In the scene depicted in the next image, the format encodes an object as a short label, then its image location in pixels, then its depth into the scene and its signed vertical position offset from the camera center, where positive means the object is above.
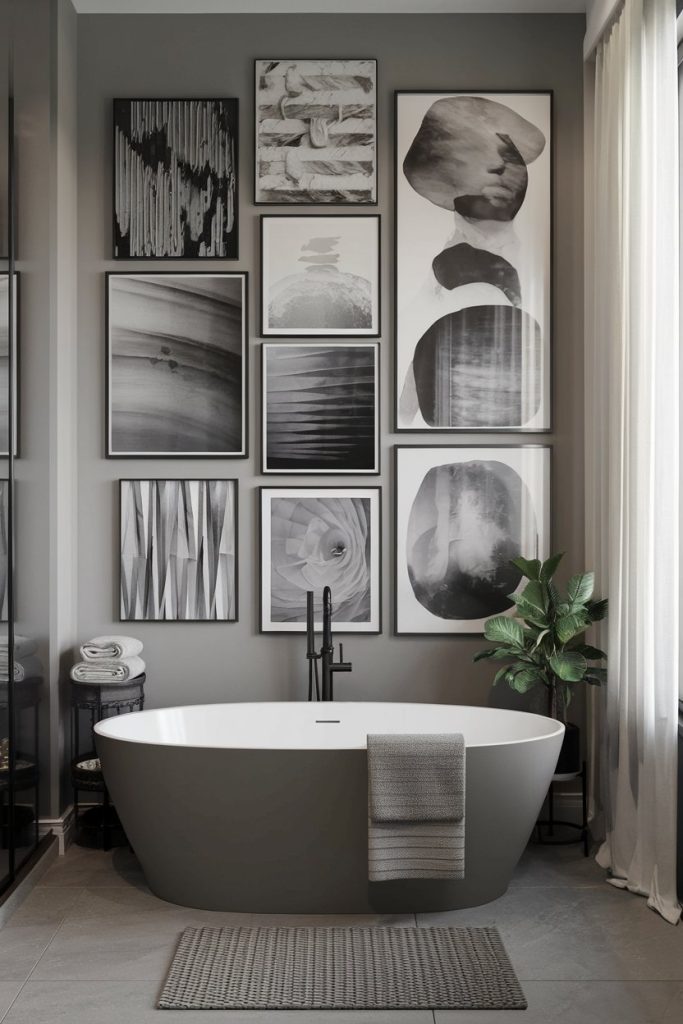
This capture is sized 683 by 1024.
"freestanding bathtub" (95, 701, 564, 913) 2.98 -0.99
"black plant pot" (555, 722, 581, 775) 3.64 -0.94
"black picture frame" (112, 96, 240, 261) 3.99 +1.44
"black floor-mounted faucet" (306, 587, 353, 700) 3.80 -0.56
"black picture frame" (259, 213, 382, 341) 4.00 +0.90
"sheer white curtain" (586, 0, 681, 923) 3.08 +0.23
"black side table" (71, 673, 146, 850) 3.66 -1.00
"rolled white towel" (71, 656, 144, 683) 3.70 -0.64
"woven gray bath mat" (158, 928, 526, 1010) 2.57 -1.30
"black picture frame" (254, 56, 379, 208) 3.99 +1.34
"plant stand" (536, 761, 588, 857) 3.66 -1.26
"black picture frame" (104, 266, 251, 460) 4.00 +0.54
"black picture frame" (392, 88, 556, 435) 3.98 +0.80
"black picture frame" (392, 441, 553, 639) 4.00 +0.01
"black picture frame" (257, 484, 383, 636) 4.00 -0.22
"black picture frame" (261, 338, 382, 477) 4.00 +0.39
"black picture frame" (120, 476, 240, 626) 4.01 -0.16
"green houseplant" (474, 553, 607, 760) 3.54 -0.48
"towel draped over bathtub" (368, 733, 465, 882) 2.91 -0.91
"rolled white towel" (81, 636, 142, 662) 3.75 -0.57
